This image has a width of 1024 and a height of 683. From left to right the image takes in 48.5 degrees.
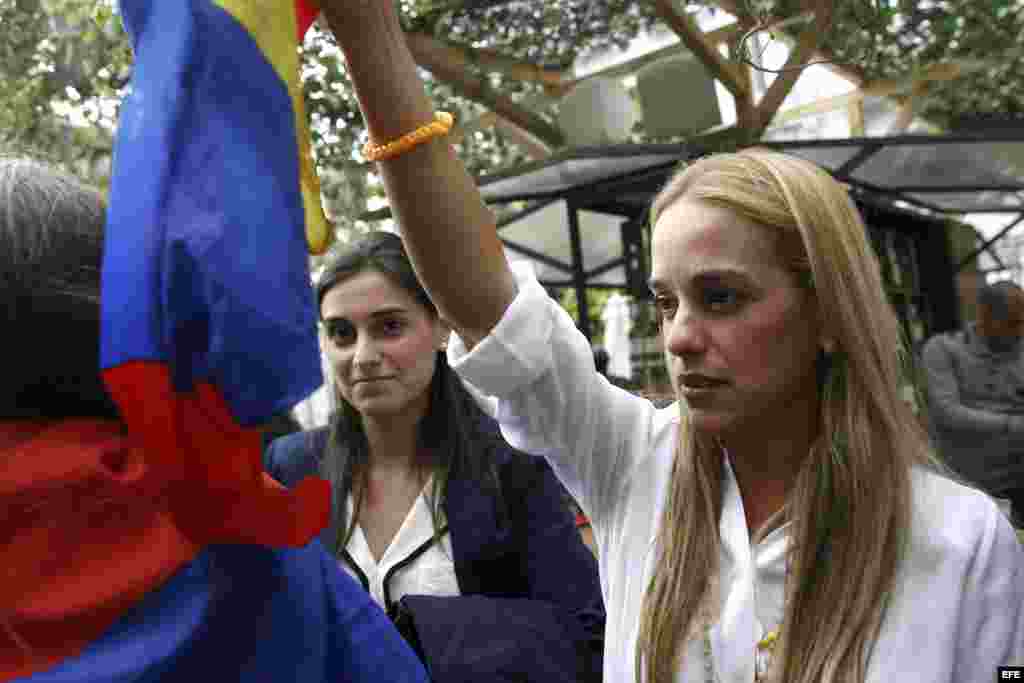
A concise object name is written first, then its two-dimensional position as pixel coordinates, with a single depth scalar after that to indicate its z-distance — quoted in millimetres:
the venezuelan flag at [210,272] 917
